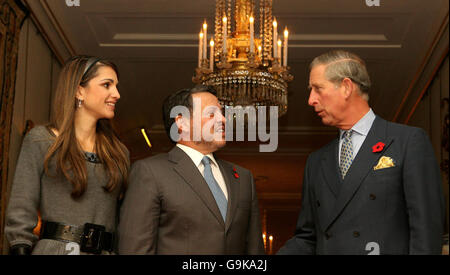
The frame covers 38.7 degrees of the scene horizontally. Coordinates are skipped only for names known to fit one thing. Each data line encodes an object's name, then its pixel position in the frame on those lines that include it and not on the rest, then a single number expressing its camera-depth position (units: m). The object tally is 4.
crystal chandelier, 5.34
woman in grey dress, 2.87
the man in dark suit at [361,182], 2.77
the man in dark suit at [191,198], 3.01
